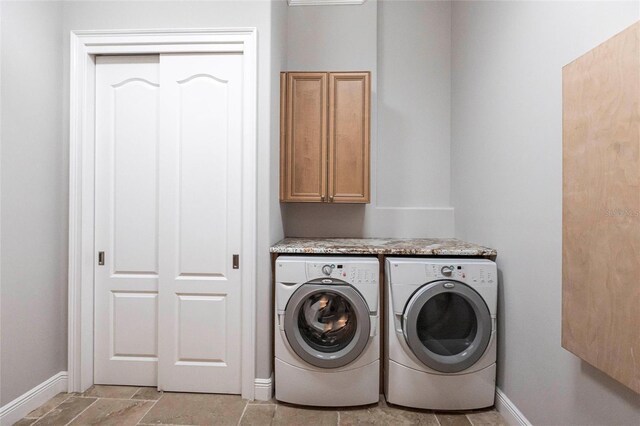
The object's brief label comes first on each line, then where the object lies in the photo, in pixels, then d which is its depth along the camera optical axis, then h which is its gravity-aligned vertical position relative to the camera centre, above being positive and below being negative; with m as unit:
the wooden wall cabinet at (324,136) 2.52 +0.56
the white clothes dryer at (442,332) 2.02 -0.71
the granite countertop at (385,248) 2.14 -0.22
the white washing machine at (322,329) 2.07 -0.72
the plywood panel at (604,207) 1.13 +0.02
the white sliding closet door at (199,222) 2.25 -0.06
